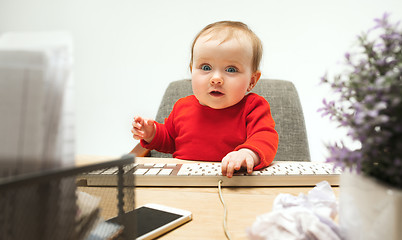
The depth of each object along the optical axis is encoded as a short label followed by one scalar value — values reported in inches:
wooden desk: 16.7
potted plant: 9.6
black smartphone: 15.4
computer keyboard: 25.2
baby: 36.2
